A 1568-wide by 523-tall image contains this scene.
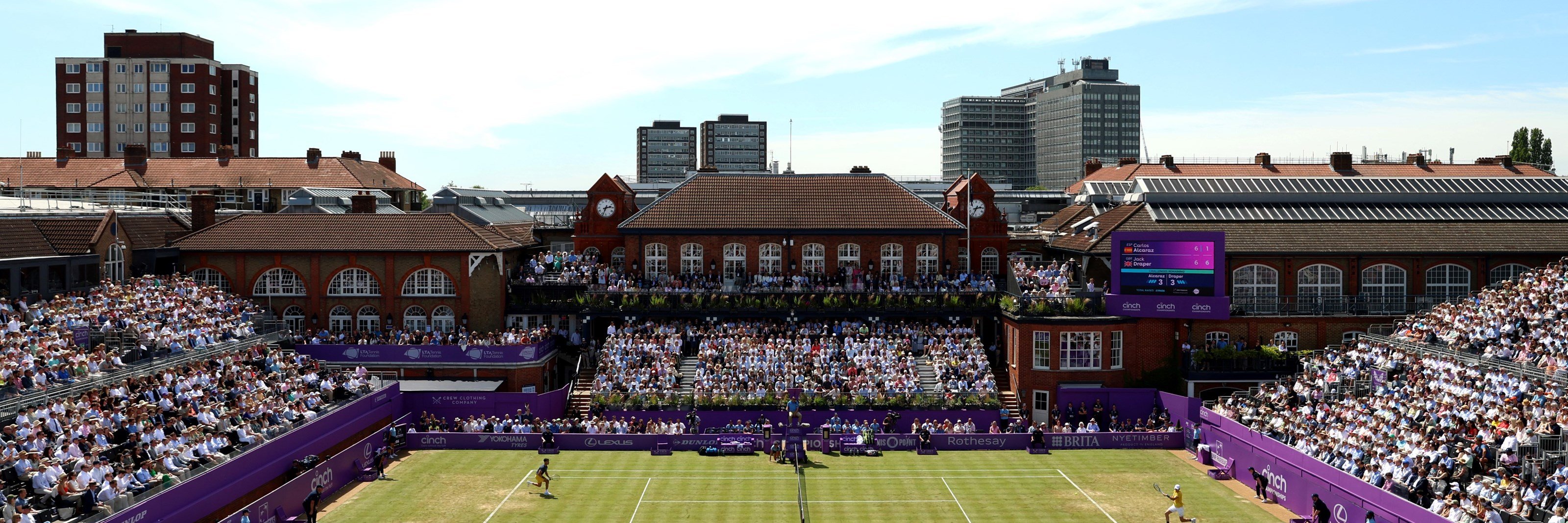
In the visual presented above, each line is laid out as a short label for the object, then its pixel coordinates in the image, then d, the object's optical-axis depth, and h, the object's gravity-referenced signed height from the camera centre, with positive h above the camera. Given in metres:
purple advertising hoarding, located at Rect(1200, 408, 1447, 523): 31.20 -6.38
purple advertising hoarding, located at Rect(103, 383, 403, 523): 30.02 -6.04
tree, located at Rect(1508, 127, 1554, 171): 98.00 +9.09
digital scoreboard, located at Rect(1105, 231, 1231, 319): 48.84 -0.71
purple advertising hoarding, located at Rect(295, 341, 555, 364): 50.09 -4.02
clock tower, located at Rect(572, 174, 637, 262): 57.84 +1.83
